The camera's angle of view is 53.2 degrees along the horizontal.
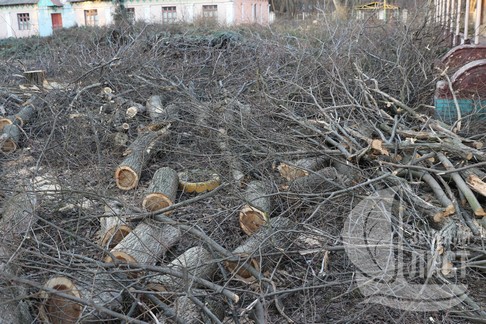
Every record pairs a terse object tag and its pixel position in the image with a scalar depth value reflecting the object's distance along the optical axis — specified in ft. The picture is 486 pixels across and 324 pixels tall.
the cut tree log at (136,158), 19.48
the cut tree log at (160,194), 16.39
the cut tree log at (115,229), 13.75
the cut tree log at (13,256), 9.98
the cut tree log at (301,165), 17.62
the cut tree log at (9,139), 24.99
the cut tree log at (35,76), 34.58
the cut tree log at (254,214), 14.38
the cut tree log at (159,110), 24.19
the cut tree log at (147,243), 12.59
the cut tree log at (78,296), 10.46
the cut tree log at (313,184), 16.06
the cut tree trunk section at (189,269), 10.98
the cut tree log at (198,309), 10.58
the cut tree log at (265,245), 12.48
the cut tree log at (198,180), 18.79
